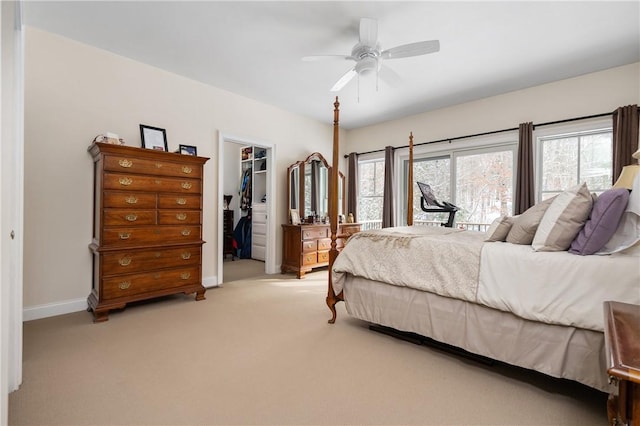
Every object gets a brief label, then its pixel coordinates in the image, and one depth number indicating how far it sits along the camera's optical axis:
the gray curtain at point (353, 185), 5.75
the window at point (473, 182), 4.23
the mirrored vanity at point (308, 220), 4.67
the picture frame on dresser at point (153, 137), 3.36
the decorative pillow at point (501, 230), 2.15
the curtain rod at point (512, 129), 3.43
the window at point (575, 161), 3.50
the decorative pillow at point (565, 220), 1.70
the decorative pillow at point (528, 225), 1.95
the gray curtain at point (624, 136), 3.14
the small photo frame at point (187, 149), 3.63
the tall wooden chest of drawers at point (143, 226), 2.77
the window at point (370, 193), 5.69
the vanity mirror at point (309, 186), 4.98
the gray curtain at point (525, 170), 3.80
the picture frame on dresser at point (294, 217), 4.86
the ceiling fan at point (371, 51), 2.41
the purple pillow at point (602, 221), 1.56
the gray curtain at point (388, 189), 5.25
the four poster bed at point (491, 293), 1.55
